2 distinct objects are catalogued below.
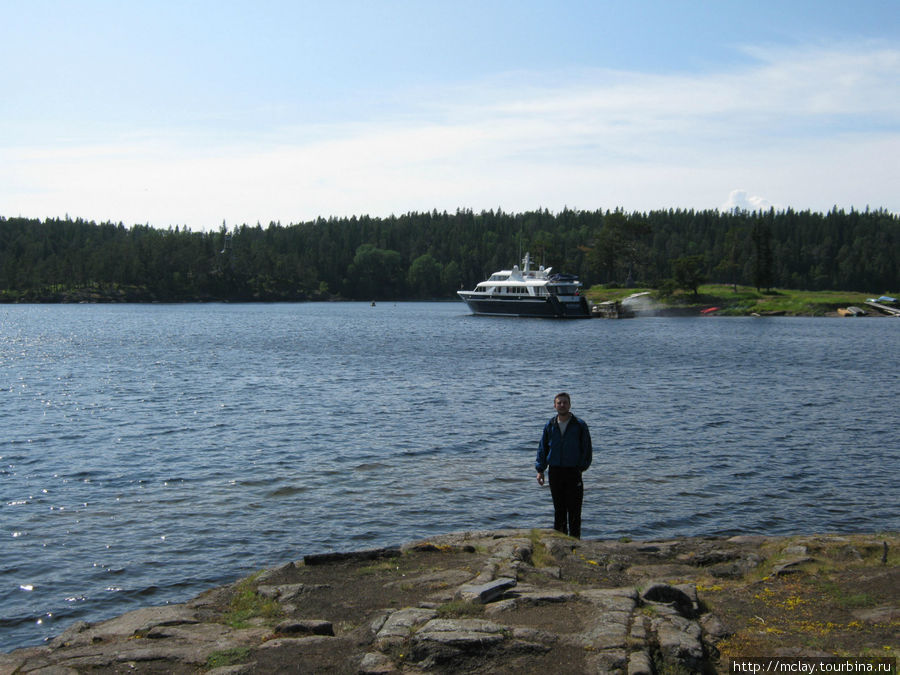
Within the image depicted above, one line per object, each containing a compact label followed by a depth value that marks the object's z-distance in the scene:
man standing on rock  12.92
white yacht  107.00
